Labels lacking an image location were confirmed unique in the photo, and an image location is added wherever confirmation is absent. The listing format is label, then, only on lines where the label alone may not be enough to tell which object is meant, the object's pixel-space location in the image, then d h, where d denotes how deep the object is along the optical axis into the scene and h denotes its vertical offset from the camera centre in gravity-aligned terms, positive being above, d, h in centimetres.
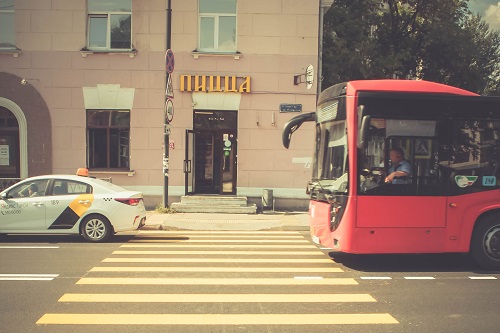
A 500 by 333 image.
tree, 1759 +506
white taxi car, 905 -131
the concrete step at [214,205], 1377 -183
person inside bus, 668 -23
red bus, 666 -32
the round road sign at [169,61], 1260 +276
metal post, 1285 +54
